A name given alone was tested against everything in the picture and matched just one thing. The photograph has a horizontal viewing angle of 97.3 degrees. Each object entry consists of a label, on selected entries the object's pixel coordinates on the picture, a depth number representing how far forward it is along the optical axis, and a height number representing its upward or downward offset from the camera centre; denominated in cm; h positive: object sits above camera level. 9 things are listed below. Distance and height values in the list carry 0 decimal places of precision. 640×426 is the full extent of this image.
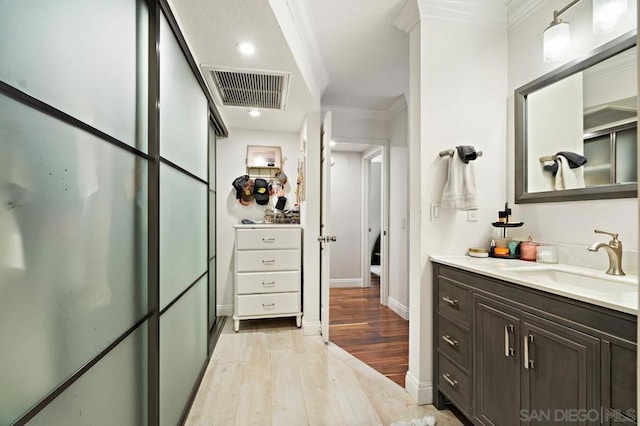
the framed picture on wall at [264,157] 332 +67
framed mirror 129 +45
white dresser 281 -59
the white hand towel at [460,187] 165 +16
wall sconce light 127 +91
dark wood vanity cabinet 85 -55
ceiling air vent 202 +100
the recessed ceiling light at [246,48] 169 +101
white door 253 -18
